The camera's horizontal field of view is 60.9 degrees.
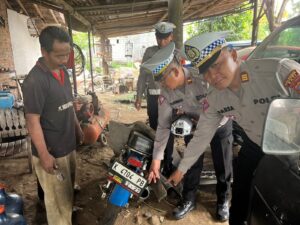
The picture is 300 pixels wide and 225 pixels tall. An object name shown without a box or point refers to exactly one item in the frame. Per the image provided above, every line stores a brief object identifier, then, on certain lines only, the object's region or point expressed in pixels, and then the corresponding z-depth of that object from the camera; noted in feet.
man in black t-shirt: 6.20
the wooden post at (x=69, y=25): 18.58
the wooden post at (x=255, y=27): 24.21
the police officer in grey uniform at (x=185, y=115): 7.06
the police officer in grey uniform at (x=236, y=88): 4.94
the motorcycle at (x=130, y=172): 7.20
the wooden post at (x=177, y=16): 14.16
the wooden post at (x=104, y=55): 48.67
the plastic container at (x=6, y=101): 14.34
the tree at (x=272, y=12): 23.71
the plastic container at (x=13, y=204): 6.86
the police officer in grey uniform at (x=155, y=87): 11.19
